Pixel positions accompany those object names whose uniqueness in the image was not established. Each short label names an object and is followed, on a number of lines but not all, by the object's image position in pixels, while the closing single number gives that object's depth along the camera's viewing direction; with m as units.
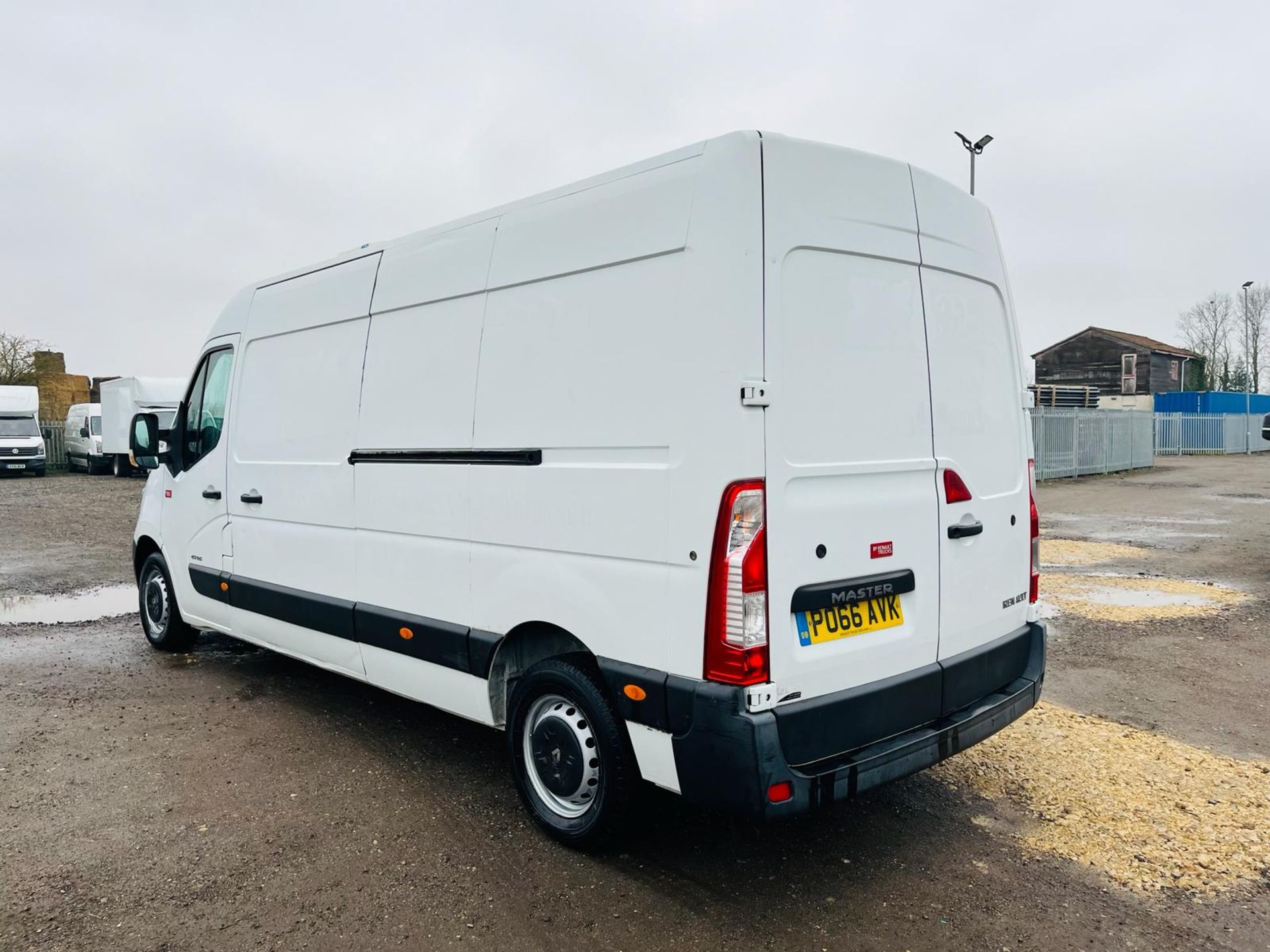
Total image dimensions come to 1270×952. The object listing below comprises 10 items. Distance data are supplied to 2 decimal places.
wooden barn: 55.53
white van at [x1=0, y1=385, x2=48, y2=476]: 28.48
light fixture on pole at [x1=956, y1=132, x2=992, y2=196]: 21.47
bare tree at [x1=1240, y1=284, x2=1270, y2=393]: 55.34
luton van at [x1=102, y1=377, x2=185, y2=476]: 26.56
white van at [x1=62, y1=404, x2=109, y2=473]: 30.47
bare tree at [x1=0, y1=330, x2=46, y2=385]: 36.09
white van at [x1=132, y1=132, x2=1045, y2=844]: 3.07
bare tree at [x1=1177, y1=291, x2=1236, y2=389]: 59.78
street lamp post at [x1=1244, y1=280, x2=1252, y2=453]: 39.16
